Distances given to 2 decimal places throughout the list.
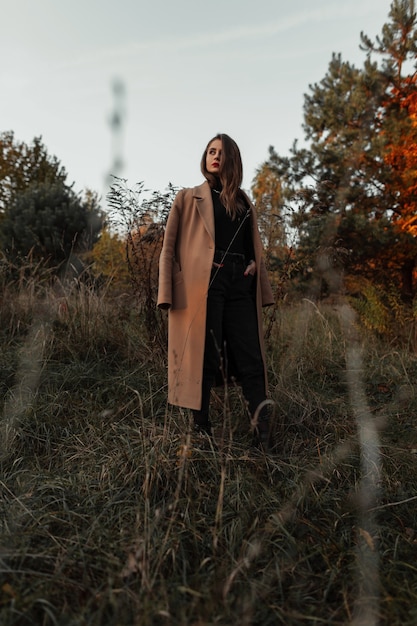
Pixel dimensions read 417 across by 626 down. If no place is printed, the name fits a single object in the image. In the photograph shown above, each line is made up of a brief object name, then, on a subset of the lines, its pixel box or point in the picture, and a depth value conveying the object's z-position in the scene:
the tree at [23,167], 18.67
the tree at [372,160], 8.73
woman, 2.79
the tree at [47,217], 11.23
